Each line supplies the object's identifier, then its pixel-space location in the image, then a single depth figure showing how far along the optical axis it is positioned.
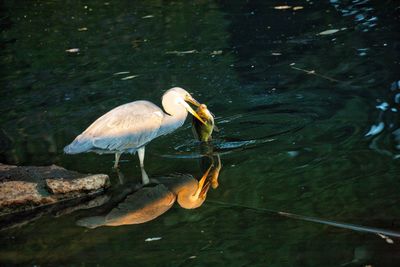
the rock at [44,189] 12.56
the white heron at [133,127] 13.78
